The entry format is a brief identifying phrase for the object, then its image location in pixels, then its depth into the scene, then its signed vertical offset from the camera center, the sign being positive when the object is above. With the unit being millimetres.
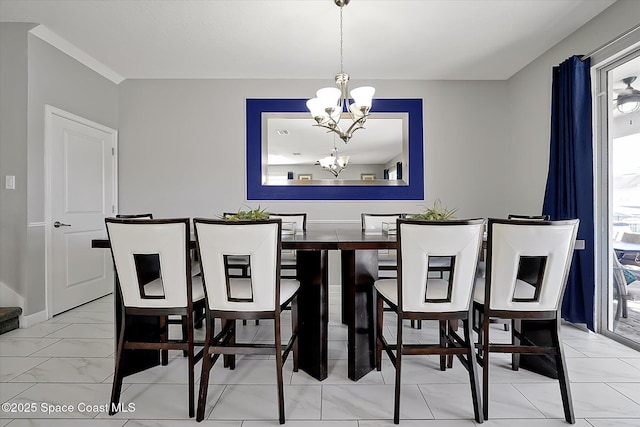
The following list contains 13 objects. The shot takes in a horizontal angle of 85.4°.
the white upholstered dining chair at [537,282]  1611 -311
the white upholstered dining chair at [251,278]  1595 -302
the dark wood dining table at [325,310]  2008 -562
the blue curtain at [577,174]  2760 +334
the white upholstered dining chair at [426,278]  1585 -299
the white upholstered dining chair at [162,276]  1677 -305
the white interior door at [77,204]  3164 +113
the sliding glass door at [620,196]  2545 +140
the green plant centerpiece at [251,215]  2022 -3
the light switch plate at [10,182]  2924 +282
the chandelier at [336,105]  2517 +816
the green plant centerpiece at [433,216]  1831 -7
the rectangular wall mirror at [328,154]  4113 +716
